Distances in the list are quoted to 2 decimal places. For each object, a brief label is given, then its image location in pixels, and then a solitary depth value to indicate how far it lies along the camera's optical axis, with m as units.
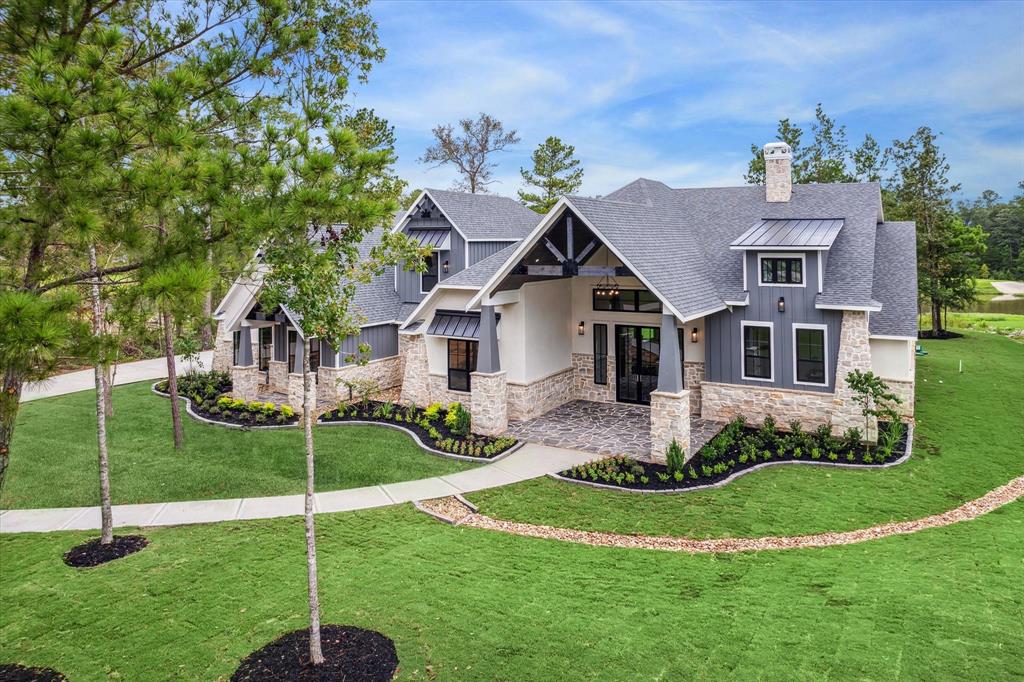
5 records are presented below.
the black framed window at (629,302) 17.62
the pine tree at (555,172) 37.97
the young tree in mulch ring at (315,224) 5.80
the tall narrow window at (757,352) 15.98
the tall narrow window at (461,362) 18.27
